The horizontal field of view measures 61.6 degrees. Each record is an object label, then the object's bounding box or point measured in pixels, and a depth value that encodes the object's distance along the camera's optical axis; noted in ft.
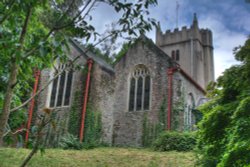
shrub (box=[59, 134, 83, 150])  33.19
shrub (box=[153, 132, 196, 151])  30.87
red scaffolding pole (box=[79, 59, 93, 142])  39.01
